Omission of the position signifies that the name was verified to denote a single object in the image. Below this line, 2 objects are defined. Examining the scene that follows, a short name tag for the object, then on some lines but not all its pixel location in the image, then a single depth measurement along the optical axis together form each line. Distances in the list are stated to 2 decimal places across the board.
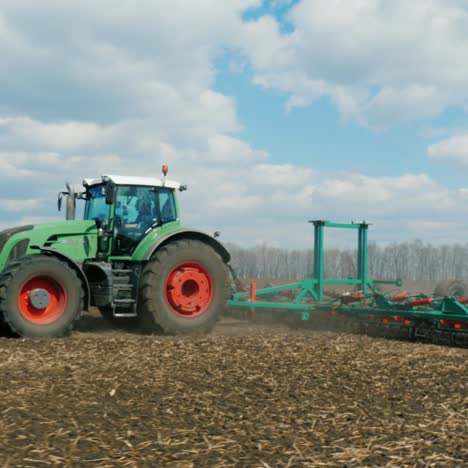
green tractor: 9.26
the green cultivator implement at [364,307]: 9.74
